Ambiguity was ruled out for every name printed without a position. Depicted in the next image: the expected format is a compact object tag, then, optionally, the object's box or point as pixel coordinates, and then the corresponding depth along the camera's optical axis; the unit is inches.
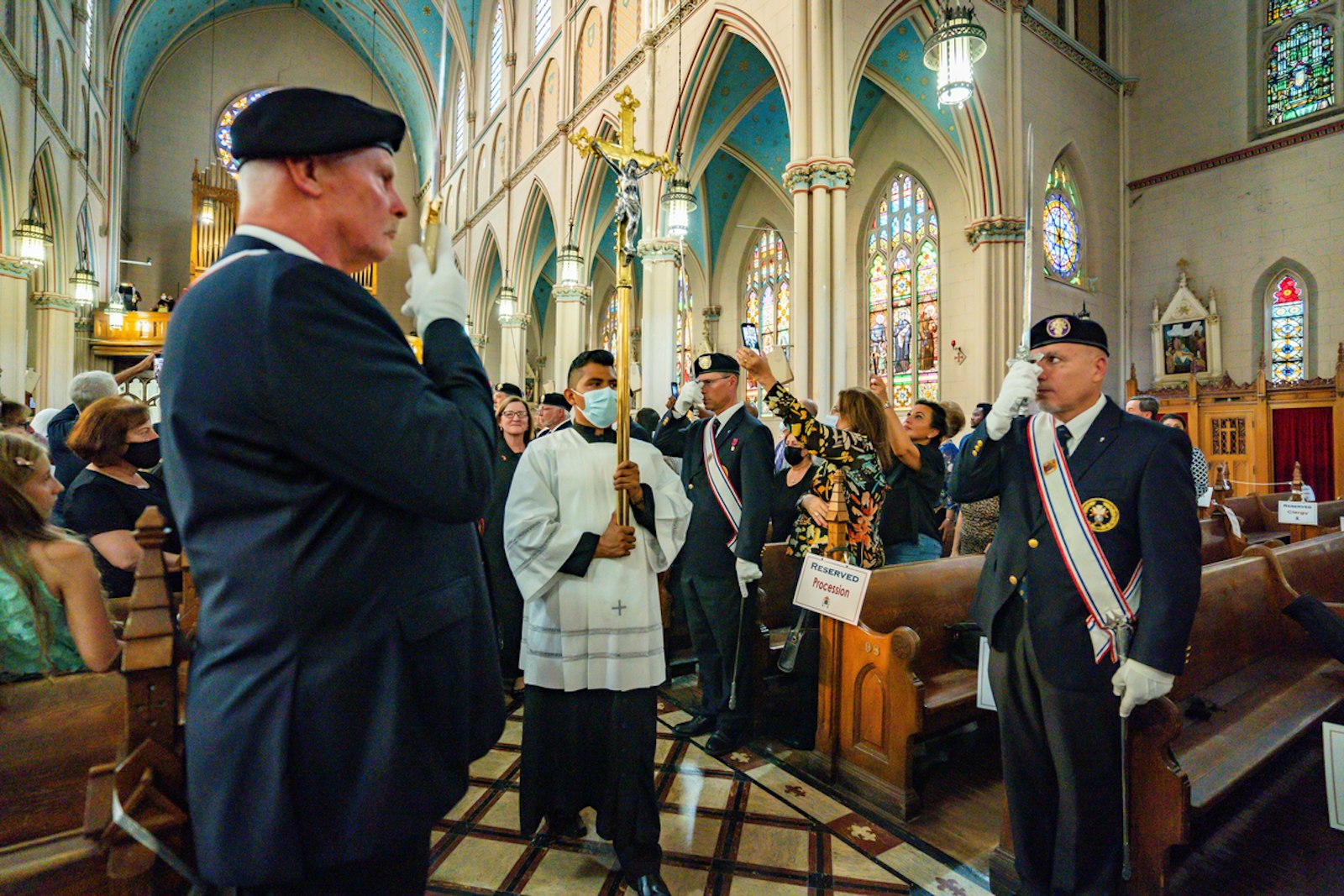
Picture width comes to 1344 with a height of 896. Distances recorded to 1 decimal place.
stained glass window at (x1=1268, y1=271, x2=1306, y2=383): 403.9
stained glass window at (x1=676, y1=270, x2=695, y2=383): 644.1
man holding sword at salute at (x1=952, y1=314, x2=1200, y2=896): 69.1
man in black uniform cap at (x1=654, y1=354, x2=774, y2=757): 125.8
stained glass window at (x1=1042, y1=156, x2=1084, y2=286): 449.7
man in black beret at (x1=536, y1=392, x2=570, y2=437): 186.2
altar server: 84.0
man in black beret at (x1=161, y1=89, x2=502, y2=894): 32.7
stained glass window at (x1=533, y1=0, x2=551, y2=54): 592.4
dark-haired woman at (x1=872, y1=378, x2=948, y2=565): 141.3
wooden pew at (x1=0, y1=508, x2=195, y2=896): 37.2
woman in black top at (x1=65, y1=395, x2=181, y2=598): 92.8
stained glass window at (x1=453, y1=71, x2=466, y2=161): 743.7
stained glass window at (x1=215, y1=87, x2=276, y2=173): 815.2
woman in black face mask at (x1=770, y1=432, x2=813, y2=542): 143.6
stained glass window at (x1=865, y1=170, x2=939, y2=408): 458.3
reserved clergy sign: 211.2
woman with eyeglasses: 149.8
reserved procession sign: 108.8
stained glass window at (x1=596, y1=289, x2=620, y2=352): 752.3
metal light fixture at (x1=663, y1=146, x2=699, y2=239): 325.4
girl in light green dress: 61.1
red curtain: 373.4
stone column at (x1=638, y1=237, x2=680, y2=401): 385.4
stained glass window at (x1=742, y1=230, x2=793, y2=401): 581.6
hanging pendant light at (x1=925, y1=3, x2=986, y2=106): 235.8
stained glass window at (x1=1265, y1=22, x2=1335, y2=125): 401.7
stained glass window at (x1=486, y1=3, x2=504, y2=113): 696.4
